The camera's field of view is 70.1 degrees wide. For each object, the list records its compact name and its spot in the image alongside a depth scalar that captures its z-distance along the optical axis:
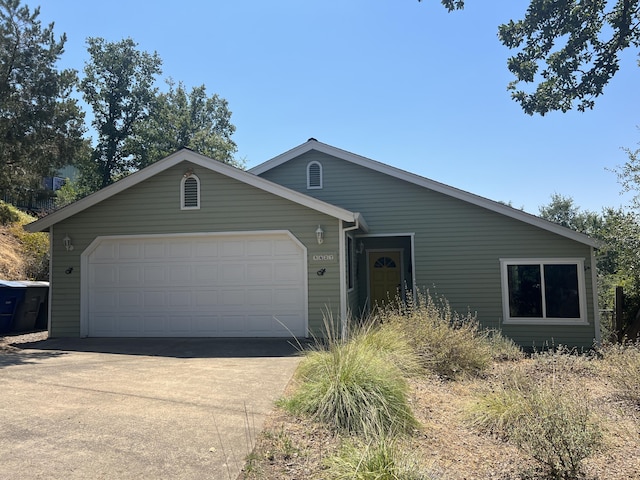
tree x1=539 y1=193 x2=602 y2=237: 37.34
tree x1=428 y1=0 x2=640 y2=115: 9.79
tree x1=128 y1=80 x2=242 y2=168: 29.98
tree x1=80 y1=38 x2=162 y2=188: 29.28
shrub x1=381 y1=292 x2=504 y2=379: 7.35
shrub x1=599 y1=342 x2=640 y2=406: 5.96
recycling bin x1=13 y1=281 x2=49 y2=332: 12.38
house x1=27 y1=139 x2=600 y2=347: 10.20
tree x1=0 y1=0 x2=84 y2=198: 10.44
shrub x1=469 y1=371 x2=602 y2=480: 3.71
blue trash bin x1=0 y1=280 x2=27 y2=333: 11.92
